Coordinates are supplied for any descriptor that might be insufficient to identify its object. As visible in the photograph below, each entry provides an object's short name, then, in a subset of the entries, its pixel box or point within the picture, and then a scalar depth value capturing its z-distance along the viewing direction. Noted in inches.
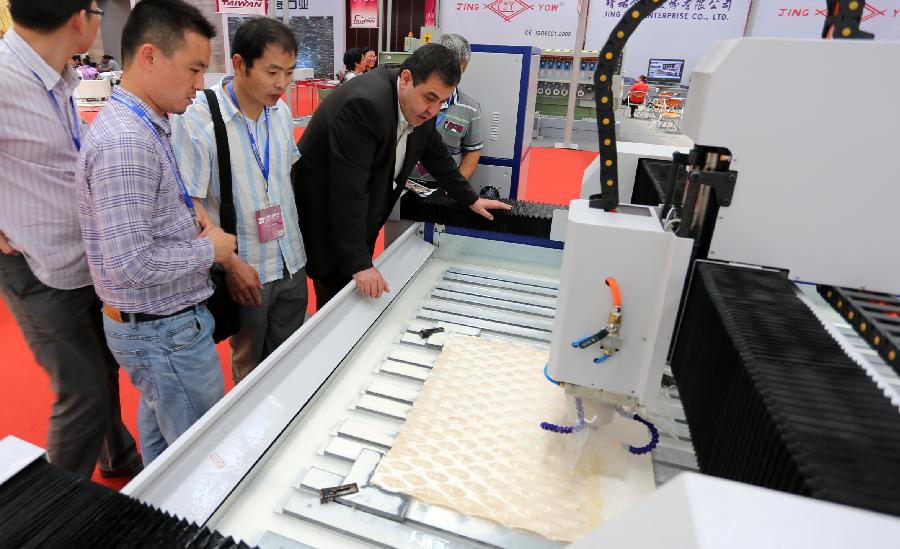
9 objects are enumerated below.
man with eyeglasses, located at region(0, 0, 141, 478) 53.2
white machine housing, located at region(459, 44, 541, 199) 115.0
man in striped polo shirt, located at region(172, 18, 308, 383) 61.7
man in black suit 69.6
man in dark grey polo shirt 113.1
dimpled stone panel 42.4
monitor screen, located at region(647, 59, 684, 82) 360.2
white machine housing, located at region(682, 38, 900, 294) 32.9
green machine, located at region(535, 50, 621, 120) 324.8
